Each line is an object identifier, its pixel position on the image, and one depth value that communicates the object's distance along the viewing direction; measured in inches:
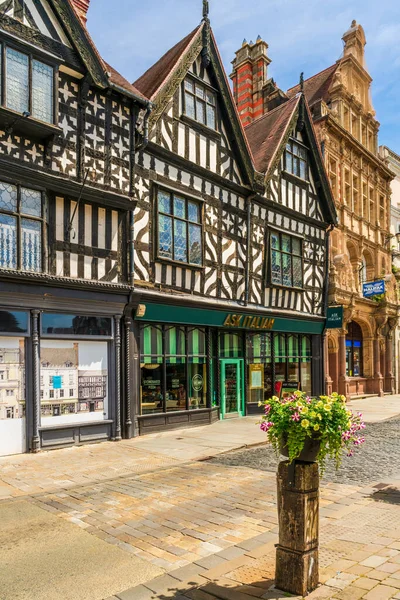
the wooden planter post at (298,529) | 154.8
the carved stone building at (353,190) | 928.9
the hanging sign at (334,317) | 799.9
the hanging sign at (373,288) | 918.4
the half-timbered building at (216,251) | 538.0
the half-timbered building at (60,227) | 416.8
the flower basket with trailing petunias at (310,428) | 154.3
